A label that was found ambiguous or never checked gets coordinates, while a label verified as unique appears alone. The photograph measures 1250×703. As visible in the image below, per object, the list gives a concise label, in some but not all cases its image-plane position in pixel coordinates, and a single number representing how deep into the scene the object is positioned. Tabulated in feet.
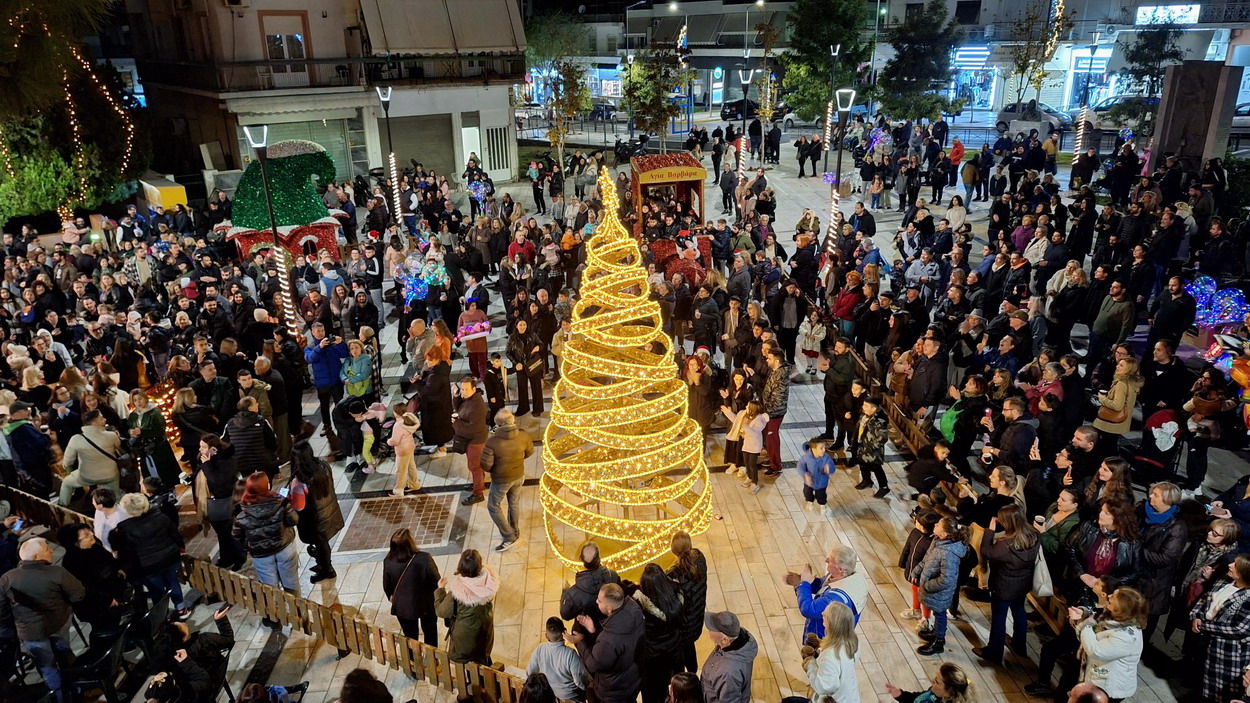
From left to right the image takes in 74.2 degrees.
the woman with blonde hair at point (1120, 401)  28.02
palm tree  63.77
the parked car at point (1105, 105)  90.33
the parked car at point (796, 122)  135.79
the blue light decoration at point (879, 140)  82.38
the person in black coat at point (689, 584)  19.77
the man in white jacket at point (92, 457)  27.96
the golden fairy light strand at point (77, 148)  74.28
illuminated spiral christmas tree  24.39
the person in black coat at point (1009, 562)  20.61
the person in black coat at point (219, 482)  26.50
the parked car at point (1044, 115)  108.88
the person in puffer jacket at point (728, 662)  16.93
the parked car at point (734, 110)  136.15
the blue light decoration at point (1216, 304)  37.17
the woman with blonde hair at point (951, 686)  15.84
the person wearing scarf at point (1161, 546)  20.29
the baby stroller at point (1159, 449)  27.20
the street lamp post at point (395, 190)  65.98
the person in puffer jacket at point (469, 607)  19.89
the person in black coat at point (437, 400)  33.71
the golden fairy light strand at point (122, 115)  77.46
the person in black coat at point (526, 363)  37.45
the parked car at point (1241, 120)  103.86
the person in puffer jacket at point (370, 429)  33.14
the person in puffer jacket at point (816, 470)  28.22
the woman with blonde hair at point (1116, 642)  17.57
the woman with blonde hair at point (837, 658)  17.01
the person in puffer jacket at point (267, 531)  23.17
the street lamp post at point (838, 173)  51.45
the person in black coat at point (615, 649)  18.03
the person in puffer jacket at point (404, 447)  30.81
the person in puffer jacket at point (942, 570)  21.11
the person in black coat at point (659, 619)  19.25
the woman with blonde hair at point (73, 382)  32.07
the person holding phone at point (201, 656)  19.02
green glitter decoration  57.00
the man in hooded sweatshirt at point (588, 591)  19.79
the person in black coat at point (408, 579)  21.47
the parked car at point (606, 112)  158.71
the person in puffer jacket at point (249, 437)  28.86
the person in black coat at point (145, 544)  23.50
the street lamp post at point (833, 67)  93.01
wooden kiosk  63.52
